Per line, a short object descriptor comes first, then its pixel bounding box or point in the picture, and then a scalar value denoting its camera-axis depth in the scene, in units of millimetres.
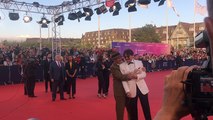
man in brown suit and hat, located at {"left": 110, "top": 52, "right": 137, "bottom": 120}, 3934
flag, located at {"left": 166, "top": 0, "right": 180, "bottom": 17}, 17281
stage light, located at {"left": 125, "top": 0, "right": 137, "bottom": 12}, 11617
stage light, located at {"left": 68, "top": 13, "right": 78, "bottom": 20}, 13466
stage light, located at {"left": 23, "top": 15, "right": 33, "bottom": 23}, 13486
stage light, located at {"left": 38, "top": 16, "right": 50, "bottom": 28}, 13899
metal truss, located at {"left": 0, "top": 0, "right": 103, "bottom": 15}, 12565
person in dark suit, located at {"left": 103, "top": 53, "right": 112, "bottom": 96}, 7548
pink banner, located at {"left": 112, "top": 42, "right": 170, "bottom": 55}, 14787
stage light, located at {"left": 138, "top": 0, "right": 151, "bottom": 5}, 10692
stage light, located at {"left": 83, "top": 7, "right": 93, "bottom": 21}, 13136
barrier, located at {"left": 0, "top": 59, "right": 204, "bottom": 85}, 10510
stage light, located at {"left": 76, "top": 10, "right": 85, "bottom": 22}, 13322
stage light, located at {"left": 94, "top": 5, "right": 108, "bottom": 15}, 12635
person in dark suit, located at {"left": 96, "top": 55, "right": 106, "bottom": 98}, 7346
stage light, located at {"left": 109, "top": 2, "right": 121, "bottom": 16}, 12209
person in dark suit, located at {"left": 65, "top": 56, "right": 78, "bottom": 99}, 7379
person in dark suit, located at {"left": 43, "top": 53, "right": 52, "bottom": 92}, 8645
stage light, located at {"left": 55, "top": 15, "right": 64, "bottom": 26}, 13775
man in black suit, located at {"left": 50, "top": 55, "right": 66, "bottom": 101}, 7121
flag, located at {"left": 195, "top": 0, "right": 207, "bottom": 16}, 18677
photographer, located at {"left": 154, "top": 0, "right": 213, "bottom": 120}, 704
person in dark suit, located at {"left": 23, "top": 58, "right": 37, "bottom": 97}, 7707
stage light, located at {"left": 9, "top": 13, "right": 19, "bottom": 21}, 12723
